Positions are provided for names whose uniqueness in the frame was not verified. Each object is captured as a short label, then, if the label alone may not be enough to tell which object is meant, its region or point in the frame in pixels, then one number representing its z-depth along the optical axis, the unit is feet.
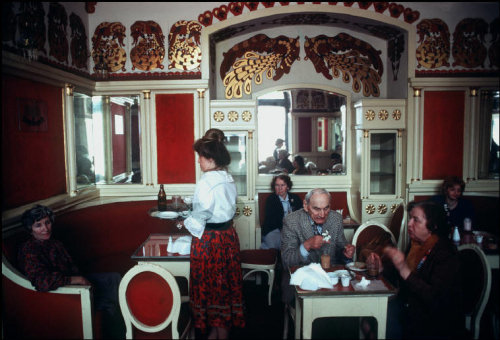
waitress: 6.73
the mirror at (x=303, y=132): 12.03
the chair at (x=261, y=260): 9.27
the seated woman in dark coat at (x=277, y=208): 10.69
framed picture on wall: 7.14
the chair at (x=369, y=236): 7.74
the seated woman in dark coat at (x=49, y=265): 5.80
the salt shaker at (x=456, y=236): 7.45
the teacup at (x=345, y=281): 5.55
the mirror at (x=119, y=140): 11.03
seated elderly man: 6.78
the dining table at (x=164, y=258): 7.35
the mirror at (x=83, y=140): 9.71
